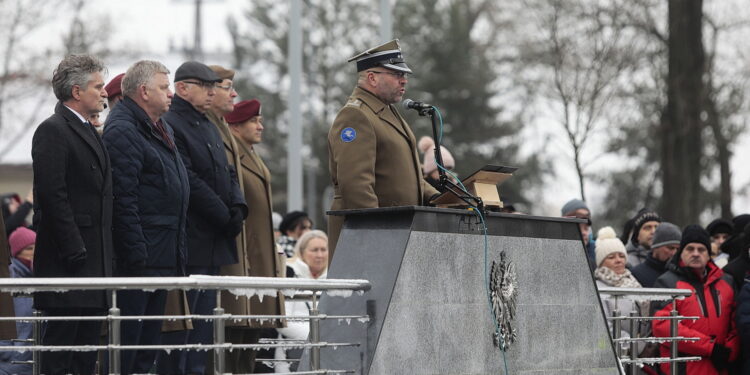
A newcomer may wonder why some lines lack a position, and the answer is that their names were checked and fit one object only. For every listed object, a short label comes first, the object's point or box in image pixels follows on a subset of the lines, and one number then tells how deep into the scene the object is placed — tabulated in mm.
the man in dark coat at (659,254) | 24094
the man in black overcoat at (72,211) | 14578
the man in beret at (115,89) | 18250
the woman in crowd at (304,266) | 22969
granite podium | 14187
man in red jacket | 21516
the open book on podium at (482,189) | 15734
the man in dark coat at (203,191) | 17141
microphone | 14969
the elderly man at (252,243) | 18016
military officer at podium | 16266
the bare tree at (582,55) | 36375
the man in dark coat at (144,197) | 15484
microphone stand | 15180
